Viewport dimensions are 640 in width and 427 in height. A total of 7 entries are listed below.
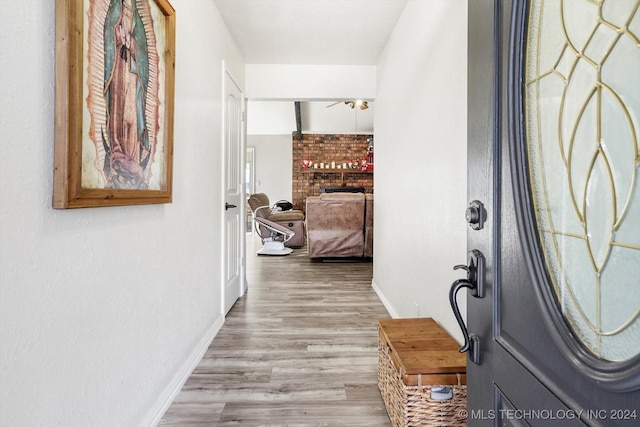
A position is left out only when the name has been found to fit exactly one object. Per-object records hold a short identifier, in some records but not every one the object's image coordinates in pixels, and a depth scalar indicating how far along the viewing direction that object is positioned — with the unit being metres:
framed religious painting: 0.95
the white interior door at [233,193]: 2.95
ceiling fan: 6.62
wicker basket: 1.31
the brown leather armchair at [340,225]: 5.12
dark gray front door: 0.42
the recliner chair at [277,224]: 5.93
